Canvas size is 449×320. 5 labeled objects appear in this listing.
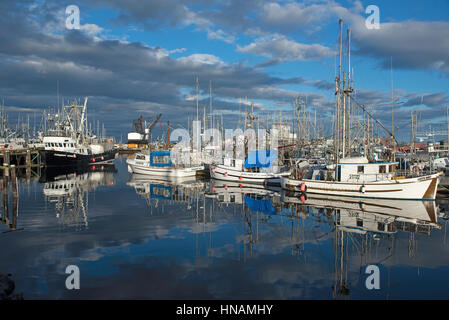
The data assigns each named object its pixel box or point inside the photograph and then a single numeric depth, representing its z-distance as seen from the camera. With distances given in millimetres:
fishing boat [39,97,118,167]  57969
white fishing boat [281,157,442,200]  25019
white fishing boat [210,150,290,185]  39250
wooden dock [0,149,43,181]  49812
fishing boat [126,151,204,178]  45969
